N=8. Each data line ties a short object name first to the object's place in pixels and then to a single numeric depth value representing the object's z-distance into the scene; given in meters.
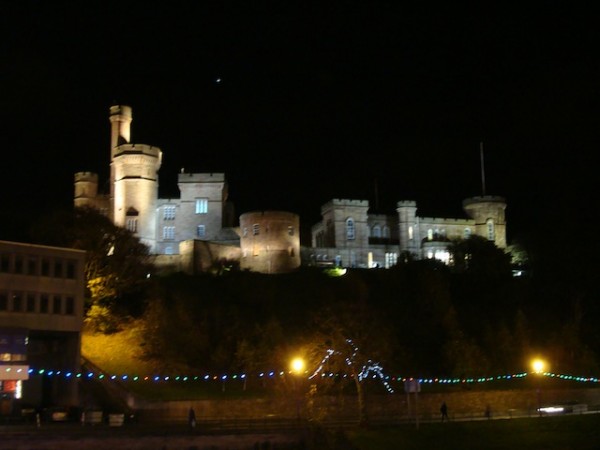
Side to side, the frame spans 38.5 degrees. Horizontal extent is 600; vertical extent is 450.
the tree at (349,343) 54.34
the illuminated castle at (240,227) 101.56
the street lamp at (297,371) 50.47
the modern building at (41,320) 58.91
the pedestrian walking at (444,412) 51.88
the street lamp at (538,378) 58.62
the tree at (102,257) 71.81
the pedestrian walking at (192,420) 46.15
